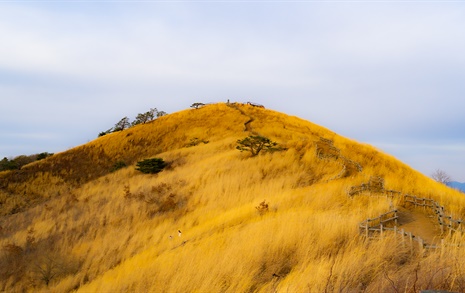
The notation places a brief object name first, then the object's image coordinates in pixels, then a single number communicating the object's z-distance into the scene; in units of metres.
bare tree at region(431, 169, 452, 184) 40.59
